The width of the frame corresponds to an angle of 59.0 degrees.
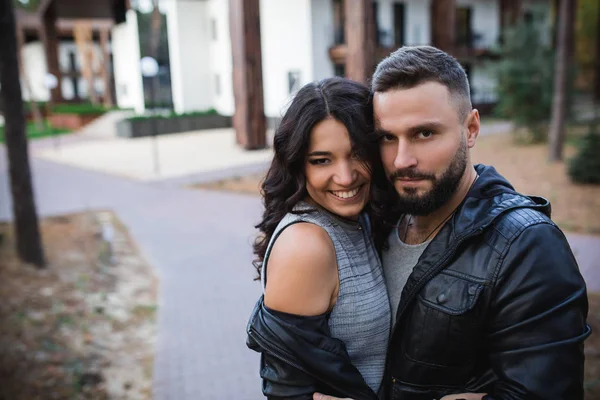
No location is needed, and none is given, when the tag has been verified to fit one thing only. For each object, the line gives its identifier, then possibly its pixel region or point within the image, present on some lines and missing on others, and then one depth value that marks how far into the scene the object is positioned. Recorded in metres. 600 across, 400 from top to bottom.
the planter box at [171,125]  27.48
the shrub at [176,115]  27.47
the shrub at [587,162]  10.62
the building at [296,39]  24.03
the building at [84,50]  30.17
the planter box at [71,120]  33.66
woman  1.63
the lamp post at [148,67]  15.49
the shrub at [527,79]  16.14
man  1.41
